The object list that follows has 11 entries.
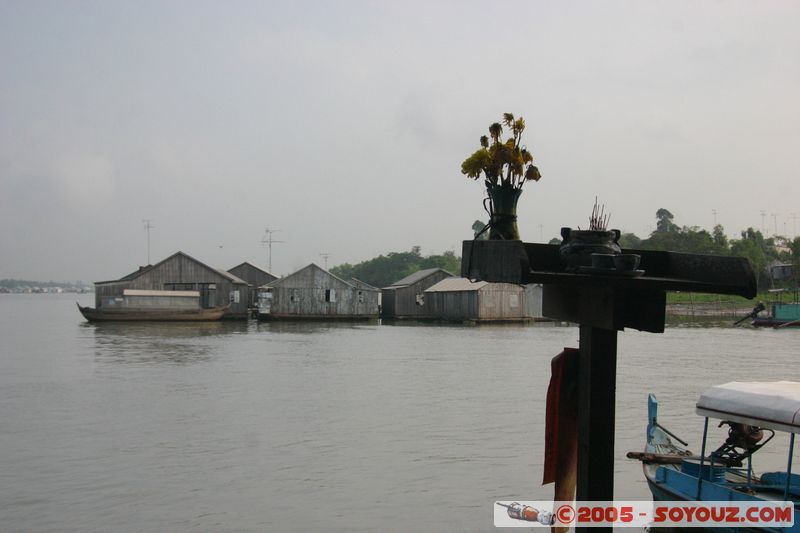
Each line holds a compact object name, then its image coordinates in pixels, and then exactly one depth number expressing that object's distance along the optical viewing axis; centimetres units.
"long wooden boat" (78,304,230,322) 5731
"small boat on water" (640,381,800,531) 665
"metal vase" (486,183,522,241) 414
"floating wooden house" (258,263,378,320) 6094
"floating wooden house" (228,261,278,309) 7050
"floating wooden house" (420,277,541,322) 5900
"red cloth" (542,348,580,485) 395
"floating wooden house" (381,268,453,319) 6675
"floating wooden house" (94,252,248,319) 5878
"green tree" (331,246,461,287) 11969
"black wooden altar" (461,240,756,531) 340
